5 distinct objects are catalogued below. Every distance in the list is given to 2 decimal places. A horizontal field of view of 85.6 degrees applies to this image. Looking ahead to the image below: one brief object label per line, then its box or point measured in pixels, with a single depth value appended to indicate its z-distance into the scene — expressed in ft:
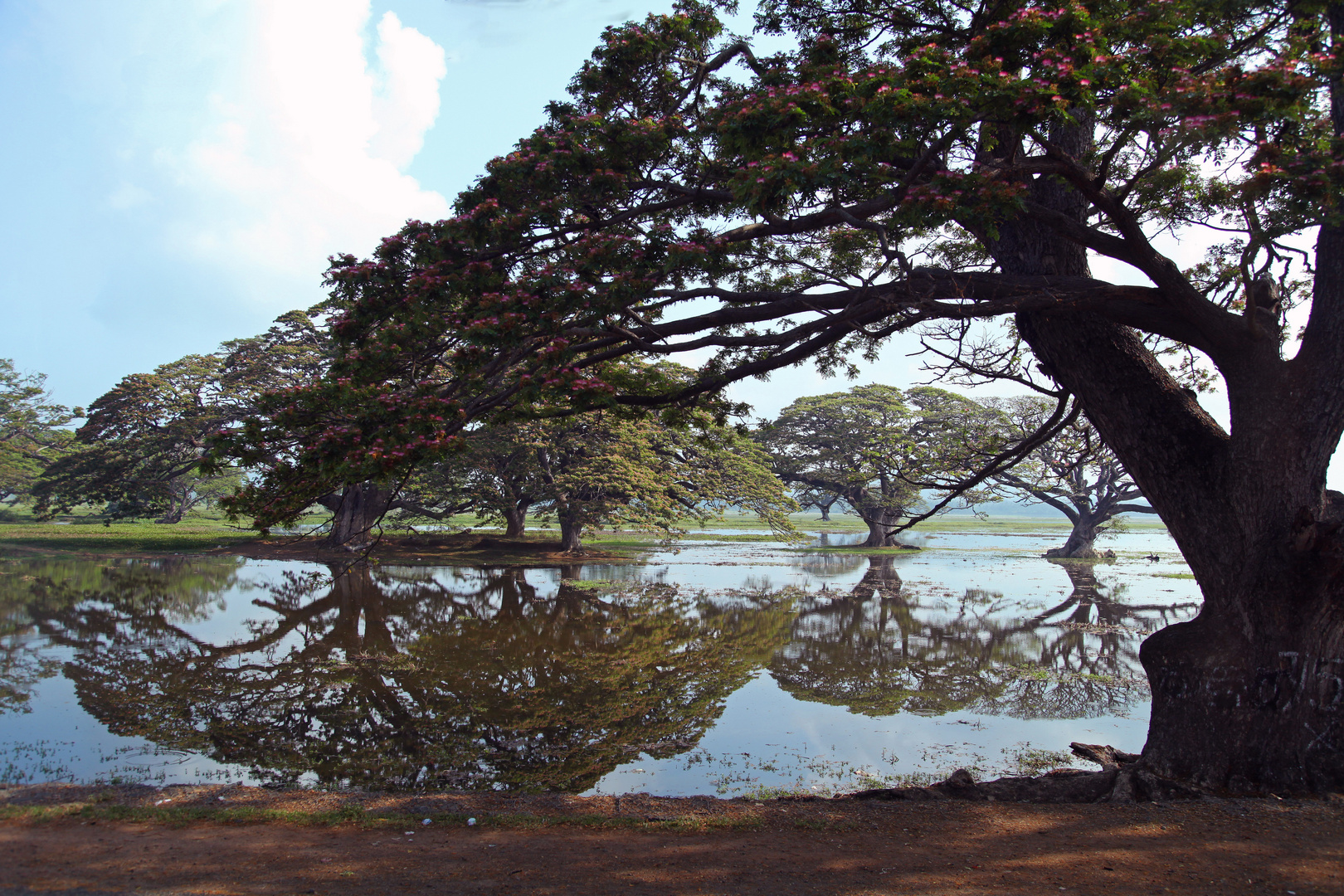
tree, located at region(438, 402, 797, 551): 71.15
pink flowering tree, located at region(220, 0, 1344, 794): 15.88
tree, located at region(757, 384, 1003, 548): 95.50
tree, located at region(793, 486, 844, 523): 101.55
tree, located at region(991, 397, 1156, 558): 79.10
